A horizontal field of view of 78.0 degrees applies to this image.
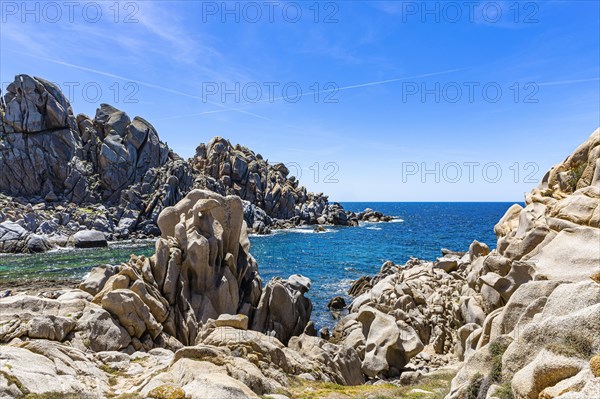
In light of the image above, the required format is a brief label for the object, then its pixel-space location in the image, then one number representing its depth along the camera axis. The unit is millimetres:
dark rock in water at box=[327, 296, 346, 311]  46875
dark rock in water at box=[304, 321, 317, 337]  32719
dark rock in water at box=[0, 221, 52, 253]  74750
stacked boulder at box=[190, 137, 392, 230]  146875
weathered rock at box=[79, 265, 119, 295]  27094
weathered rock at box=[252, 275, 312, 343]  31141
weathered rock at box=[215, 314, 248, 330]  20156
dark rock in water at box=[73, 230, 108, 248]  83750
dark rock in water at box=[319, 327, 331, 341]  35000
